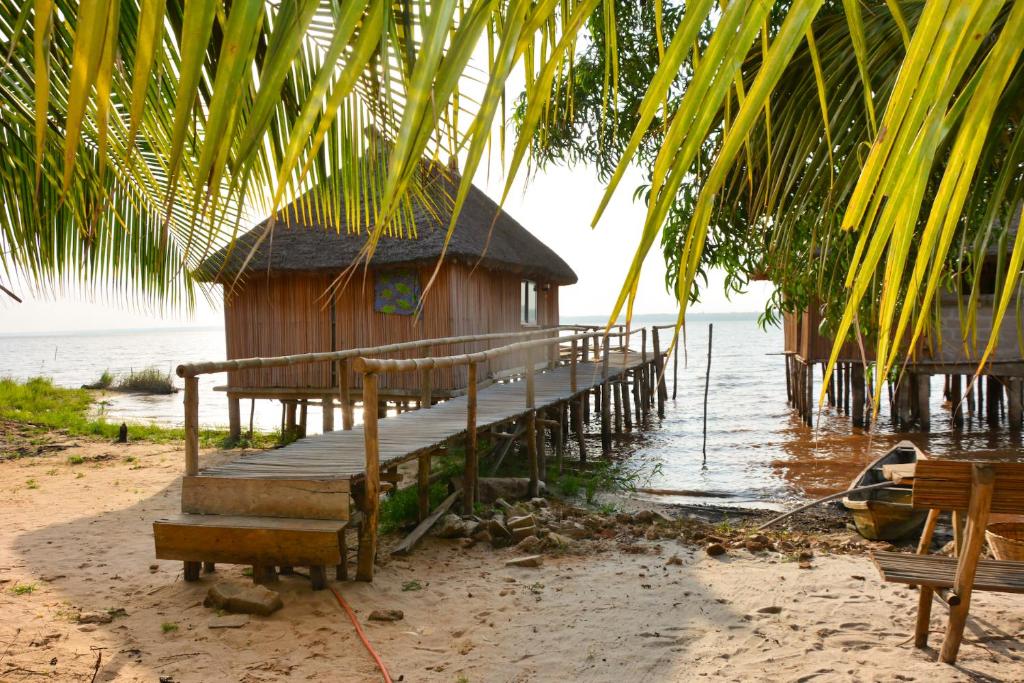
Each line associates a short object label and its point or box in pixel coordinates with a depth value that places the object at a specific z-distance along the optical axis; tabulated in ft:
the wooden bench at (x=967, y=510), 11.23
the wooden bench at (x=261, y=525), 15.44
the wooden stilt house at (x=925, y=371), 47.34
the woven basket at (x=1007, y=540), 15.62
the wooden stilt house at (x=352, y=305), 39.96
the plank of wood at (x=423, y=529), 19.62
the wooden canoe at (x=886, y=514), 22.18
